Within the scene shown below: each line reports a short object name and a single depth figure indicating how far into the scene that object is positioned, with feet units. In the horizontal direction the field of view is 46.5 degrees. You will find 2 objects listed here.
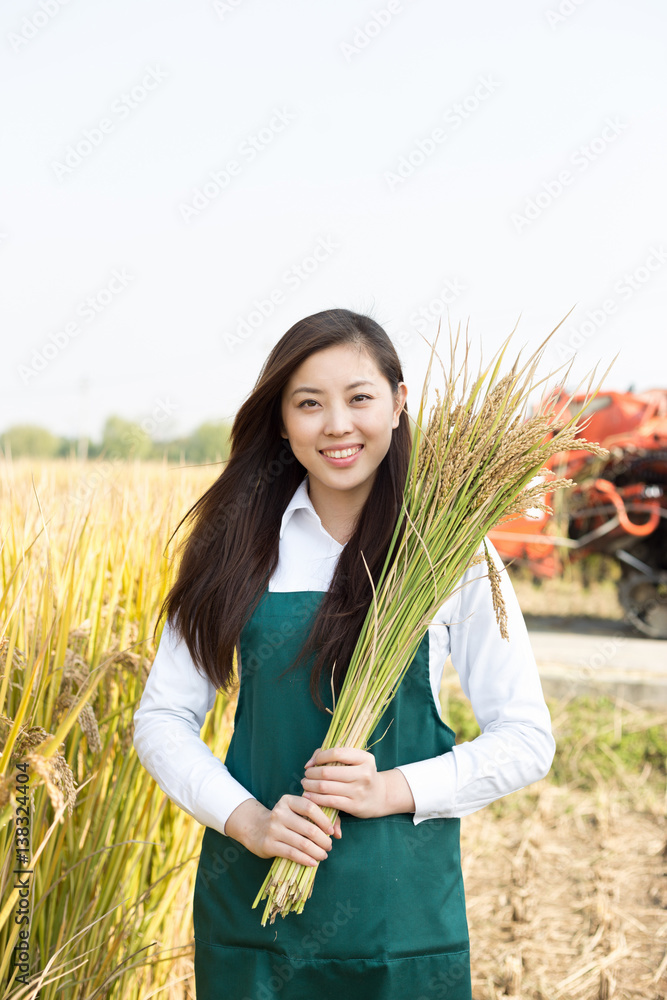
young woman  3.98
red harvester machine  19.30
